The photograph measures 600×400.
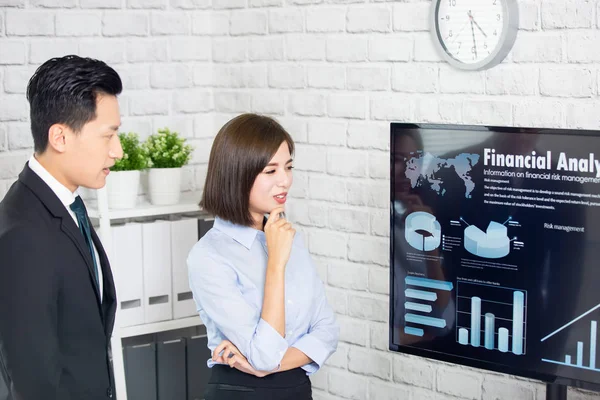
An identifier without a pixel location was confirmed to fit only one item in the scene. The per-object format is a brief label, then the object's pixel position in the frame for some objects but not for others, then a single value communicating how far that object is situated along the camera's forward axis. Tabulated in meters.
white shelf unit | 2.91
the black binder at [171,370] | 3.09
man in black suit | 1.68
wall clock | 2.44
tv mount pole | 2.12
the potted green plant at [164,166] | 3.11
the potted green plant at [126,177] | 2.99
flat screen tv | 2.00
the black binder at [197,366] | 3.18
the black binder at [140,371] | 3.03
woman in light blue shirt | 2.14
